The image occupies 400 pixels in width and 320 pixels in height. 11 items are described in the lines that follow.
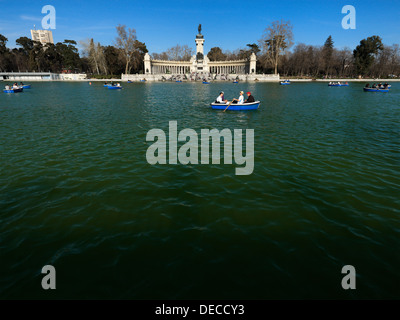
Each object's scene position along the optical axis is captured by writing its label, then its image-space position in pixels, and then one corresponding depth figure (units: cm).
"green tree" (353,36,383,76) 10156
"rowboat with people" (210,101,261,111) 2473
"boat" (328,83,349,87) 7062
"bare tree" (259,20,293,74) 10020
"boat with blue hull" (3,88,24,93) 4490
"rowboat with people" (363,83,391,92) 4556
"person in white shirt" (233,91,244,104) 2474
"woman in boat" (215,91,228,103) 2584
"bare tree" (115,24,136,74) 10238
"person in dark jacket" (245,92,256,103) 2511
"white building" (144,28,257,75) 11706
